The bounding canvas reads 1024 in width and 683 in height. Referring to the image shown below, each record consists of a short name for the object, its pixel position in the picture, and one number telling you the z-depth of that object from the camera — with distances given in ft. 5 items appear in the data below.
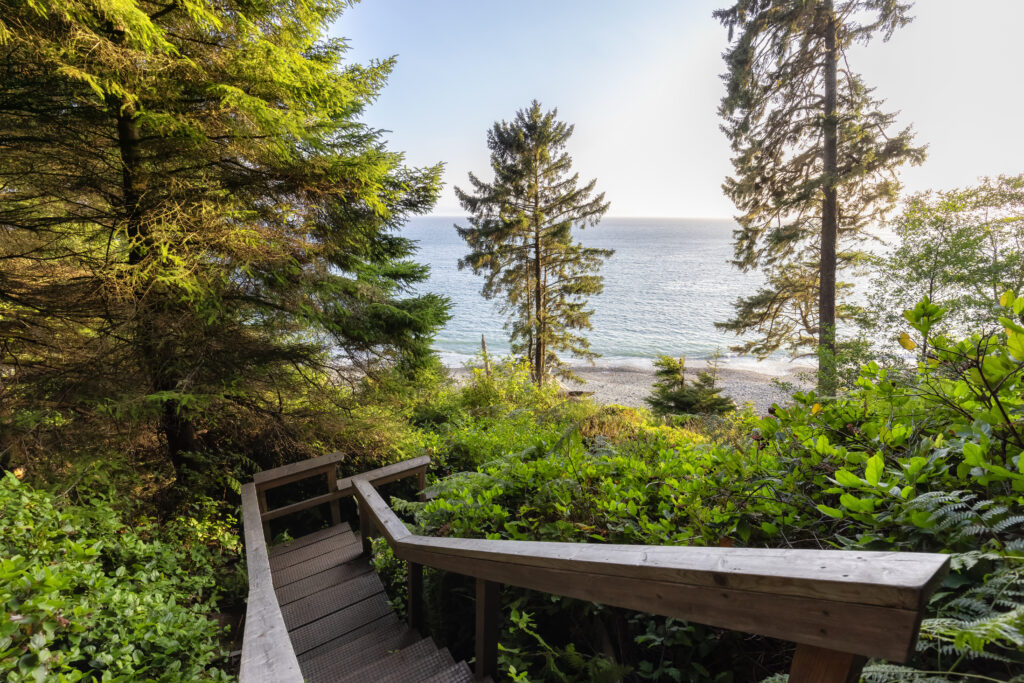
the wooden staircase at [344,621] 7.57
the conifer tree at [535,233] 50.14
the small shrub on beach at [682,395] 34.24
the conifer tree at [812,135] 30.32
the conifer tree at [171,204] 11.11
